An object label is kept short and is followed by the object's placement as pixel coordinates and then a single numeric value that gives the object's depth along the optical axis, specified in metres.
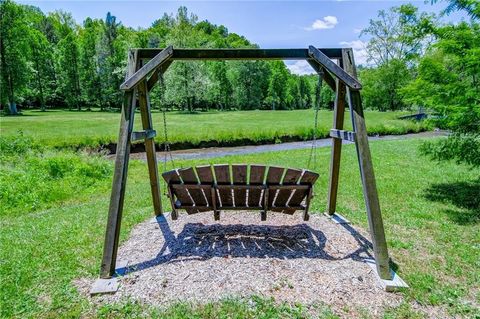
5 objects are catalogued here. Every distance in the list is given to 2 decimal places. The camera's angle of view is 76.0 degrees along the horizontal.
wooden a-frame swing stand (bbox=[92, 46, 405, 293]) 3.83
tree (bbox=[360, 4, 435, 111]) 42.03
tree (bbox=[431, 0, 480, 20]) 6.12
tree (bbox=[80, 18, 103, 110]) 53.62
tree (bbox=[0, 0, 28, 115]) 35.56
